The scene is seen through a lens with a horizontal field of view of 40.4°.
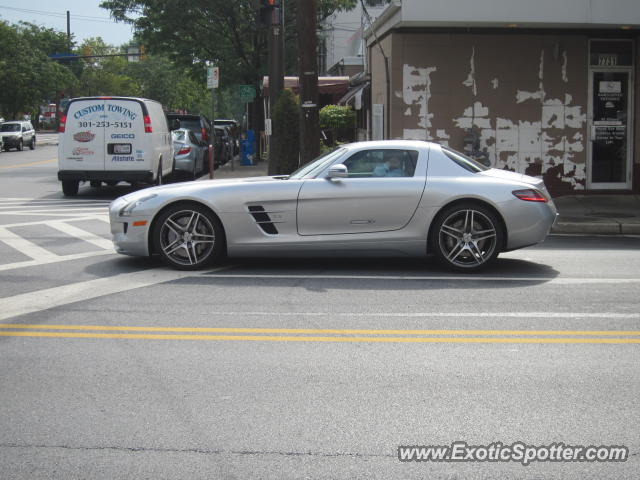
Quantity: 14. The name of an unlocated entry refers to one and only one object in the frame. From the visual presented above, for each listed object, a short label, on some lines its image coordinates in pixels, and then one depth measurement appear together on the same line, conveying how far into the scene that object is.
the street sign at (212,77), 22.88
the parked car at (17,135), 49.50
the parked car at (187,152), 23.89
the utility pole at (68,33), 82.85
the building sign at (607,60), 16.77
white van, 18.66
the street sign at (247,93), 27.88
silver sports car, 9.06
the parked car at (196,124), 27.00
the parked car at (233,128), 40.52
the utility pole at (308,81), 16.17
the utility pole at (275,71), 20.08
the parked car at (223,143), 31.12
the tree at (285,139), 21.38
